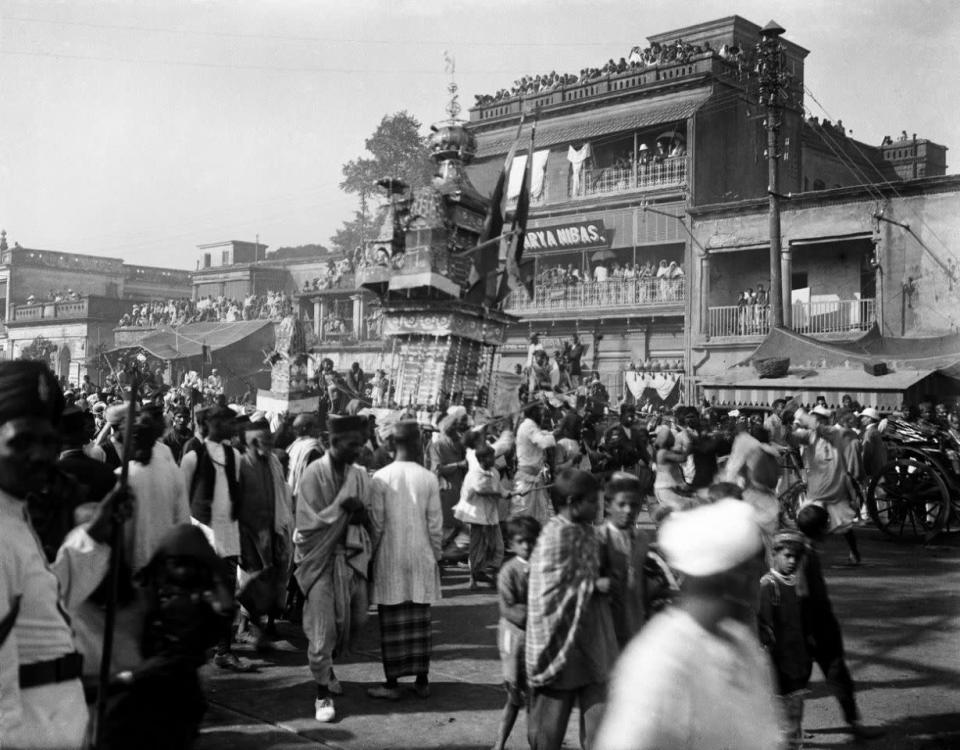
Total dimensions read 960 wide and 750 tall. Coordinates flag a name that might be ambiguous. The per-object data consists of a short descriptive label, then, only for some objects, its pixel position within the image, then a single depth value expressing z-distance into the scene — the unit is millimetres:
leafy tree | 43156
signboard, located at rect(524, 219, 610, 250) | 30734
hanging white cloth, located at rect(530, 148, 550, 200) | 32469
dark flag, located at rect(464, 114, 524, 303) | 17703
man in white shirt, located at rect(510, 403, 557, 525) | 9836
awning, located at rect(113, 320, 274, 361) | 31969
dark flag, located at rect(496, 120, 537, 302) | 17984
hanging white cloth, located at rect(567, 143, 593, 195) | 31062
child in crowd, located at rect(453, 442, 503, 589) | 9454
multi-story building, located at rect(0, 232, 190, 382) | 39469
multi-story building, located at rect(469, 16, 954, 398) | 26531
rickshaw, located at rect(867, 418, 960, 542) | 11695
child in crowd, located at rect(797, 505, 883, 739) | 5371
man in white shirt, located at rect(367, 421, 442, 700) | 6168
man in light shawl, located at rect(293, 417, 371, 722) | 5793
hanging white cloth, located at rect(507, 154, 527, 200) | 32562
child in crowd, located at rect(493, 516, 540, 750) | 4809
